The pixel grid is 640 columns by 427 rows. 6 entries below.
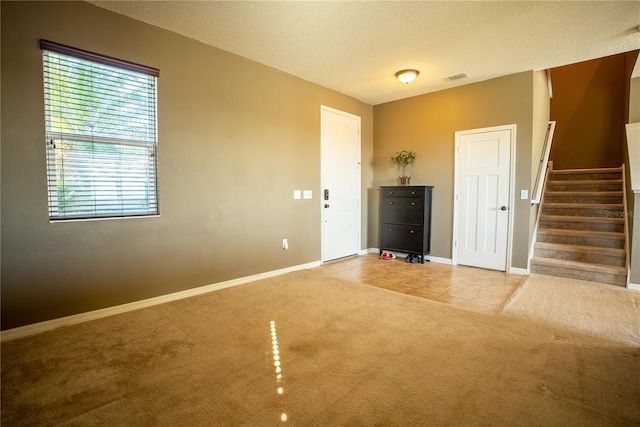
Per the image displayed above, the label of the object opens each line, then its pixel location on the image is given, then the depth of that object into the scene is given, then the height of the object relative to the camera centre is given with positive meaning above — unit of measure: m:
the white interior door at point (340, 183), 4.77 +0.27
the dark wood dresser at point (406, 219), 4.82 -0.32
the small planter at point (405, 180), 5.16 +0.33
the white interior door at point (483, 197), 4.29 +0.04
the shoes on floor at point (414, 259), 4.91 -0.97
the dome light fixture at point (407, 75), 3.94 +1.64
